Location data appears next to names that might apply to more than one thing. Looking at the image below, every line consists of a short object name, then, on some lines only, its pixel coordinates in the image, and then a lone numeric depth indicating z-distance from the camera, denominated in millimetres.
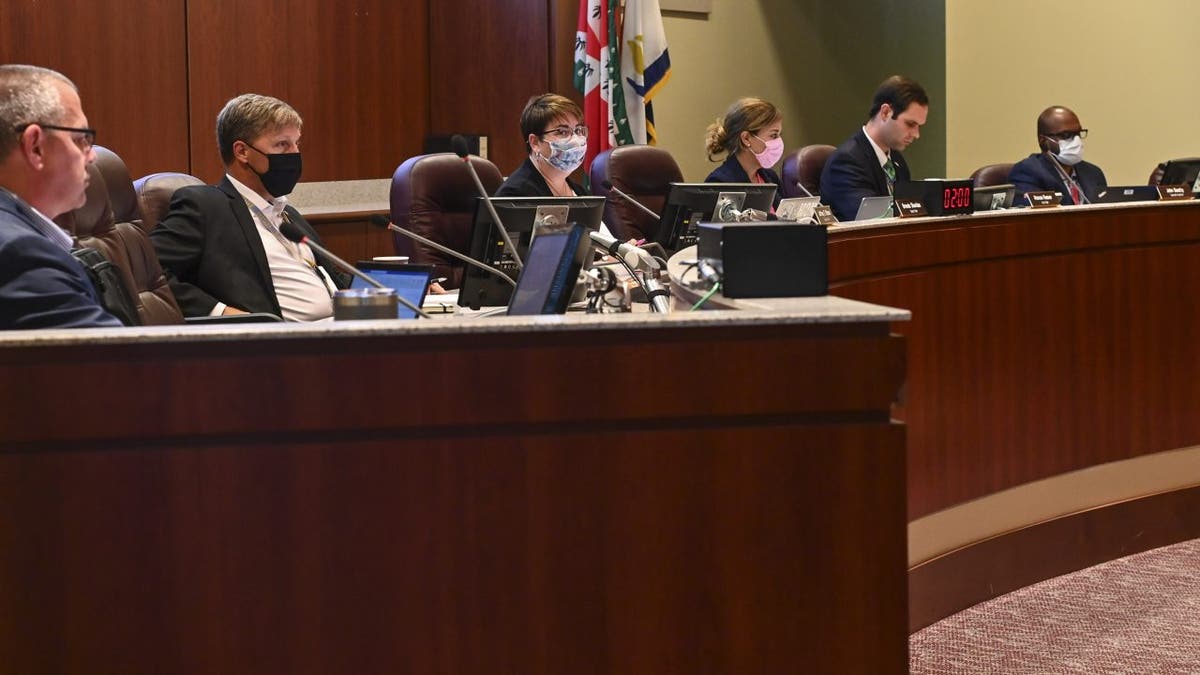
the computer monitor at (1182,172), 4758
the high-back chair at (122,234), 2840
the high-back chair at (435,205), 4113
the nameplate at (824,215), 3742
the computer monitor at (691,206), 3900
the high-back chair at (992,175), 6164
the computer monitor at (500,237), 3260
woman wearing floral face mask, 4477
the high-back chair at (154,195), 3477
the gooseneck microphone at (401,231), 2955
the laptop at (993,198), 3801
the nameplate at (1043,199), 4094
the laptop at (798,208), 3893
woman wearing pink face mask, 5168
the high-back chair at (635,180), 4781
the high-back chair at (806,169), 5805
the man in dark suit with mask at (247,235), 3385
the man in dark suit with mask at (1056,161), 5984
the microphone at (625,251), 2777
